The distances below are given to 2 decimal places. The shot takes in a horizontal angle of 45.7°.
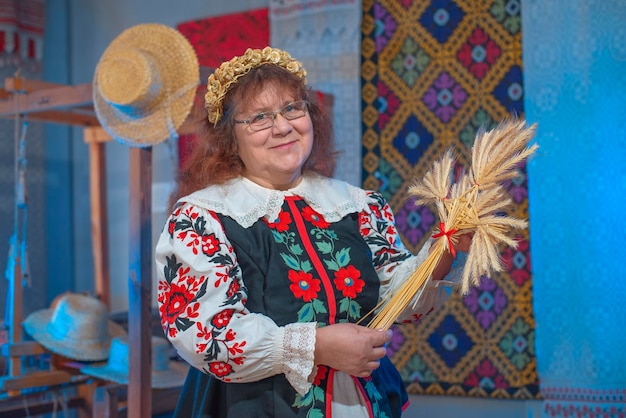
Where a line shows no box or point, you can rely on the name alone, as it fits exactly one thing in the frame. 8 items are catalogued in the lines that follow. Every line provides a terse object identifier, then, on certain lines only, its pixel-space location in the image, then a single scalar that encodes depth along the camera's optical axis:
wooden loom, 2.97
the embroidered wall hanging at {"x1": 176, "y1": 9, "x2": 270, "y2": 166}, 4.64
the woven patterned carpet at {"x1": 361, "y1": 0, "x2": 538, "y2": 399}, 3.88
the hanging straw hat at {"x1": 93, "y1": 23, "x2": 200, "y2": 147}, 2.92
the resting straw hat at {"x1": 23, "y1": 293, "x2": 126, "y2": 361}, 3.65
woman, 1.74
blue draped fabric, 3.54
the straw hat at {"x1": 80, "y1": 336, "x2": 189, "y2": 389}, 3.44
